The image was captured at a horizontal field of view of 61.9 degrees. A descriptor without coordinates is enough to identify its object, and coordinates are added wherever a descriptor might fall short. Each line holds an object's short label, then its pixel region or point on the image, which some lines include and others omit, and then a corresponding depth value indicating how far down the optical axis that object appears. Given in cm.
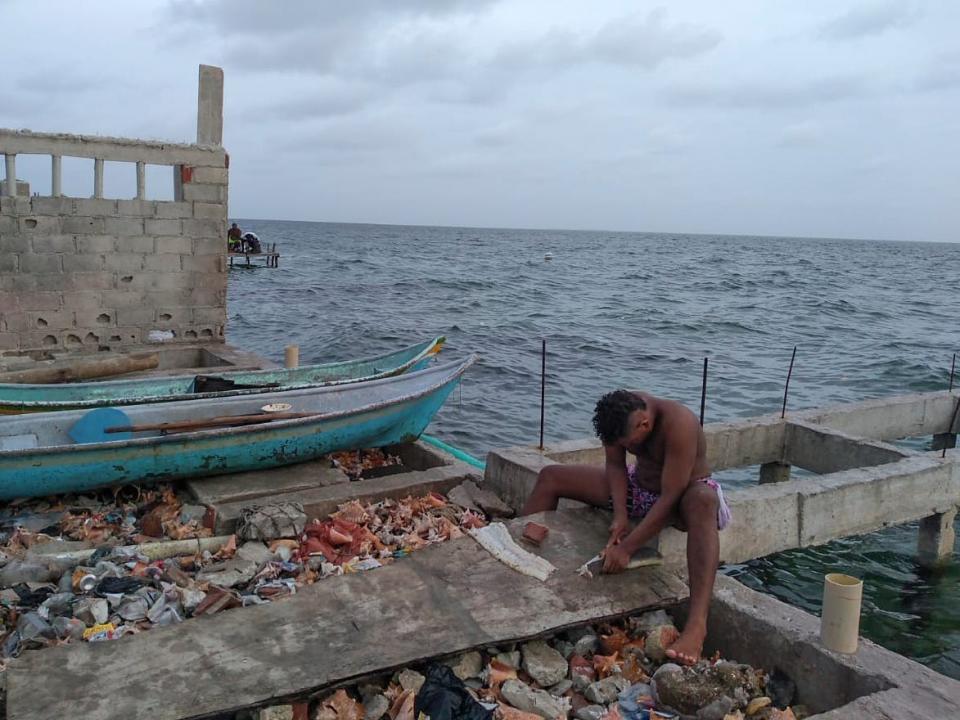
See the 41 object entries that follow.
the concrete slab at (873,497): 595
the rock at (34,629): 410
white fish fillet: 445
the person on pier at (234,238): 3659
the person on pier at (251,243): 3999
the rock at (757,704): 363
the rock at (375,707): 348
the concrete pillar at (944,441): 984
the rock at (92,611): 428
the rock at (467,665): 375
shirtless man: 414
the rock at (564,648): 408
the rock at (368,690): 357
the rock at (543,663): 383
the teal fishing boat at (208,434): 593
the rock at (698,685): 357
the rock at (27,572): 474
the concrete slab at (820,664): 334
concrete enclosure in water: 567
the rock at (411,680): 358
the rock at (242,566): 469
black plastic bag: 345
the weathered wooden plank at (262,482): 625
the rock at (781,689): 379
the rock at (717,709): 349
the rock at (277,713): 329
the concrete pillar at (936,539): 715
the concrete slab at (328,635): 332
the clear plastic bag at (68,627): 414
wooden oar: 648
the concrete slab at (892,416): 842
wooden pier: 3882
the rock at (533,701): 357
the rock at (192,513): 591
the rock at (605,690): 373
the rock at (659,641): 401
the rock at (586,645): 407
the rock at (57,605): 437
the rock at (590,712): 359
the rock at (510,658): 388
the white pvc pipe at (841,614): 364
